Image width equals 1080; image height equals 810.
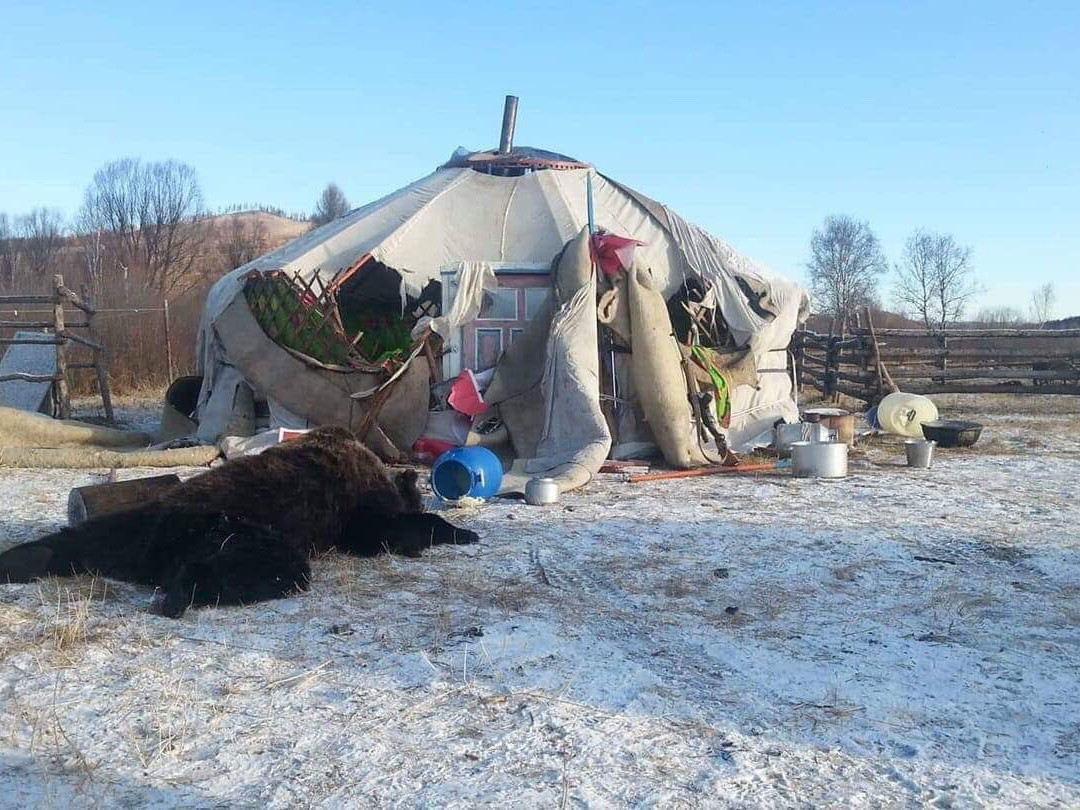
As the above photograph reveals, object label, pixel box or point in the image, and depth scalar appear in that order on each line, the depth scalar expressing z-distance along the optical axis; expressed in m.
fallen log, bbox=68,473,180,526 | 4.21
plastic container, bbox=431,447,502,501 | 5.63
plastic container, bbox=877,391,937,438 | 9.06
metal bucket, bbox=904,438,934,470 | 7.11
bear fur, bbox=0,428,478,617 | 3.54
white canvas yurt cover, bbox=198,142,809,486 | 7.21
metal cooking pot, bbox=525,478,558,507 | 5.60
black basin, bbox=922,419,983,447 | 8.26
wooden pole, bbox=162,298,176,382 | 13.06
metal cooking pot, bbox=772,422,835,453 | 7.75
